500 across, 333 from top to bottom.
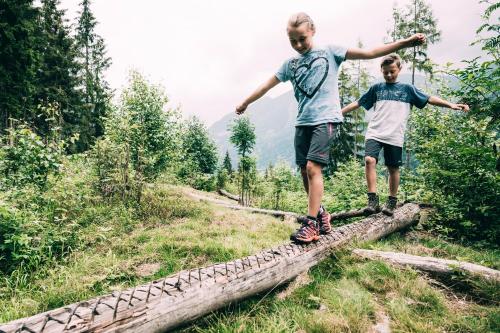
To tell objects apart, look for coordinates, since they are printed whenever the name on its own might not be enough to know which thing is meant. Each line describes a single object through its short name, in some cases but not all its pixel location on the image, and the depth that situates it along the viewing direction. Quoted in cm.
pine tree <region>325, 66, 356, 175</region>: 2869
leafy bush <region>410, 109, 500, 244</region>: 466
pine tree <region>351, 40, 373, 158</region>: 2783
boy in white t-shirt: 445
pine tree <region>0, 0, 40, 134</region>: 1577
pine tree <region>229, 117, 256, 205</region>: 2972
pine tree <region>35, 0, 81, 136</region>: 2441
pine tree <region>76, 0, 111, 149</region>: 3073
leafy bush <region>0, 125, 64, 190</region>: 435
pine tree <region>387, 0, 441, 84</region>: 2288
